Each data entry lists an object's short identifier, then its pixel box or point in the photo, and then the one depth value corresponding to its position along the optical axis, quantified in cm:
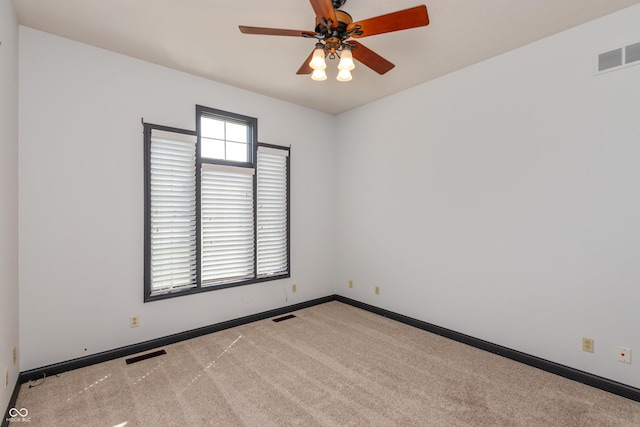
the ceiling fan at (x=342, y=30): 178
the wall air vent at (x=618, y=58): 231
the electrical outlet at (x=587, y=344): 249
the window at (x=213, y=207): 321
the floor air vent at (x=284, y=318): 395
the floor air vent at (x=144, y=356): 287
